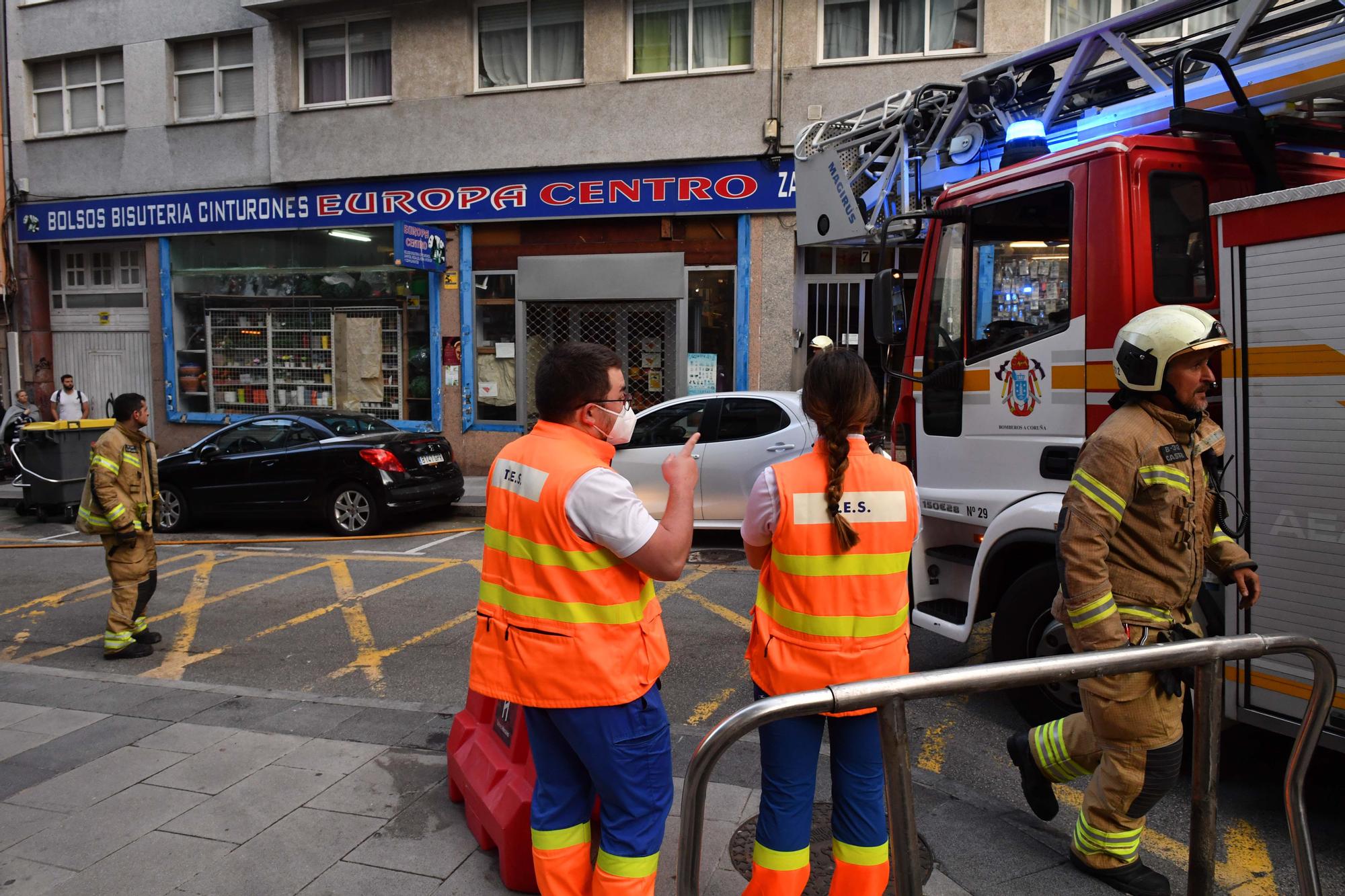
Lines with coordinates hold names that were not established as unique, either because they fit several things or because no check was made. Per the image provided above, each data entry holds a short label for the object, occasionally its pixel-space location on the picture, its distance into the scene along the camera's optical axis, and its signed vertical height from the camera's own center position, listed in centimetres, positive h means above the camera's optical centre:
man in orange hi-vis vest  262 -66
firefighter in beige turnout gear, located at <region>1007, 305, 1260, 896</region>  300 -53
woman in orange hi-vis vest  272 -66
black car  1109 -101
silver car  941 -61
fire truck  343 +37
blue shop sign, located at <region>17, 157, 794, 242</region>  1438 +304
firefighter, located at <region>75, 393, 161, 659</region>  634 -84
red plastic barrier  321 -141
